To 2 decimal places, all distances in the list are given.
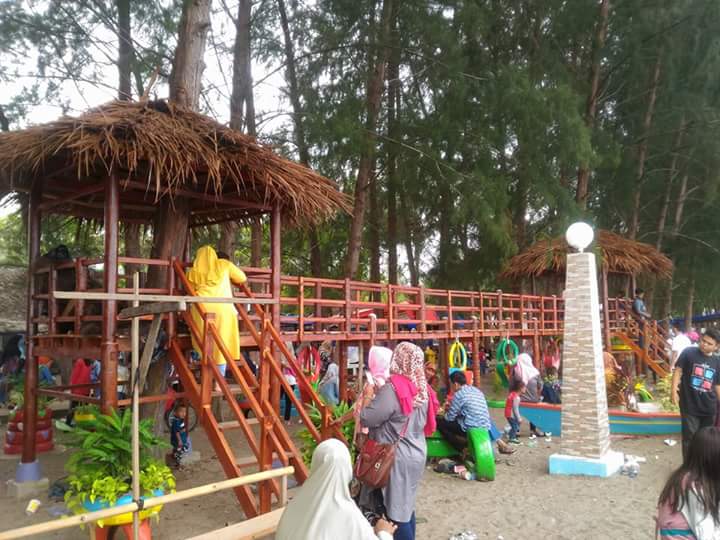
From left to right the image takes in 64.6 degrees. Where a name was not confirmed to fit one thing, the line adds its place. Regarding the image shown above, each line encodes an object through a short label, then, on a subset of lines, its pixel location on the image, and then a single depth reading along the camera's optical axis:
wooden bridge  4.82
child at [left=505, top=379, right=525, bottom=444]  9.02
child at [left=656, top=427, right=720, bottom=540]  2.31
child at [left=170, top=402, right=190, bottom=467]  7.62
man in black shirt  5.55
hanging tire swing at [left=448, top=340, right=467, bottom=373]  11.06
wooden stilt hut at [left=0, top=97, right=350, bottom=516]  5.14
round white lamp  7.34
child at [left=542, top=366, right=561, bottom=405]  11.23
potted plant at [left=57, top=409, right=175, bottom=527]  4.14
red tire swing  10.25
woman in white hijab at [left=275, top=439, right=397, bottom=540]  2.28
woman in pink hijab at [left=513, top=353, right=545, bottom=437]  9.36
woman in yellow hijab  5.42
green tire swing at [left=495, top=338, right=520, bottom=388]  13.30
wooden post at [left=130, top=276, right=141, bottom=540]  2.57
